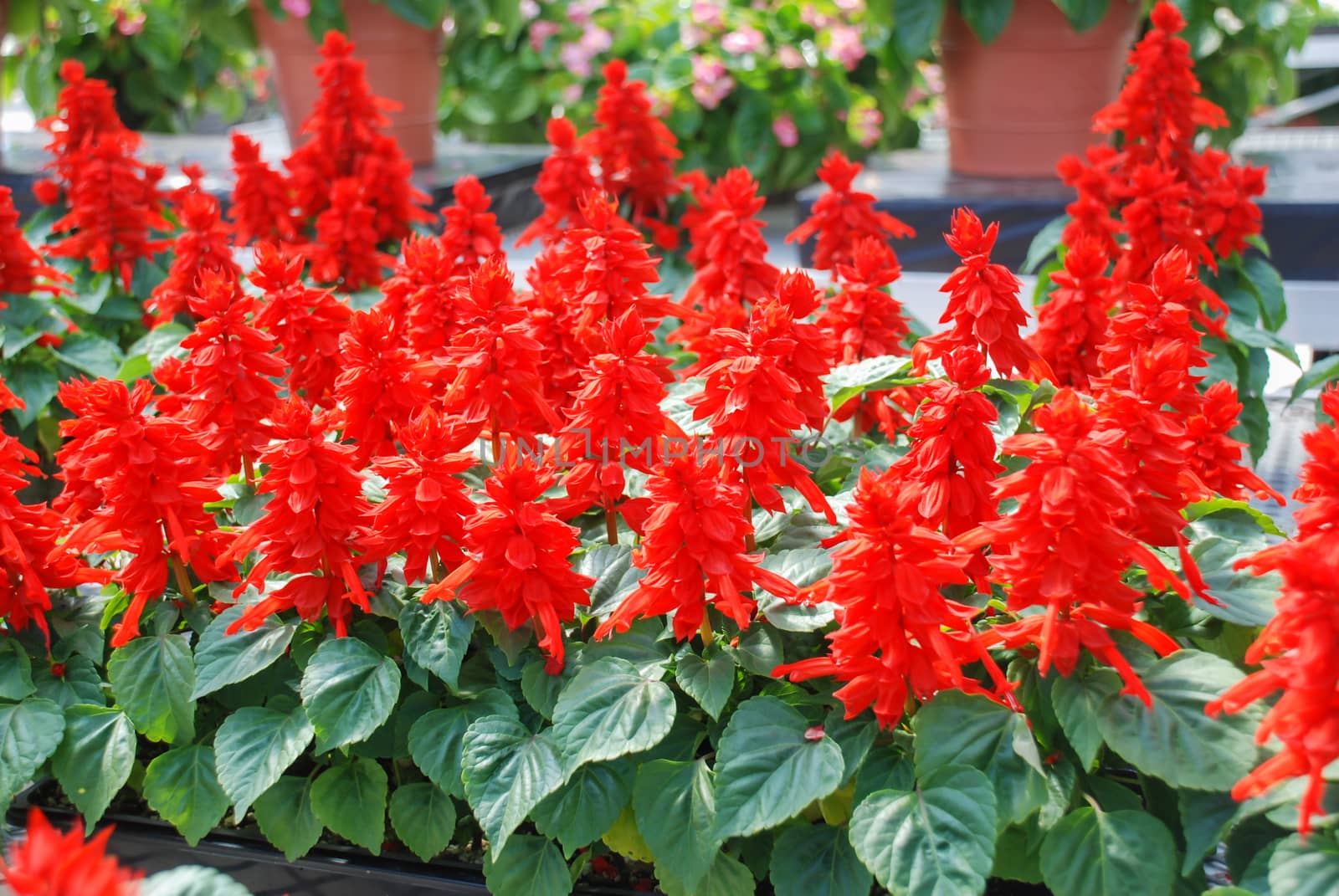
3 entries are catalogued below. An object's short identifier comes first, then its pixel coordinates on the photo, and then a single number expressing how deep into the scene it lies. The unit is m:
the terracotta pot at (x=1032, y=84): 3.01
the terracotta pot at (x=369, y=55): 3.47
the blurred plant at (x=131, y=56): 4.41
